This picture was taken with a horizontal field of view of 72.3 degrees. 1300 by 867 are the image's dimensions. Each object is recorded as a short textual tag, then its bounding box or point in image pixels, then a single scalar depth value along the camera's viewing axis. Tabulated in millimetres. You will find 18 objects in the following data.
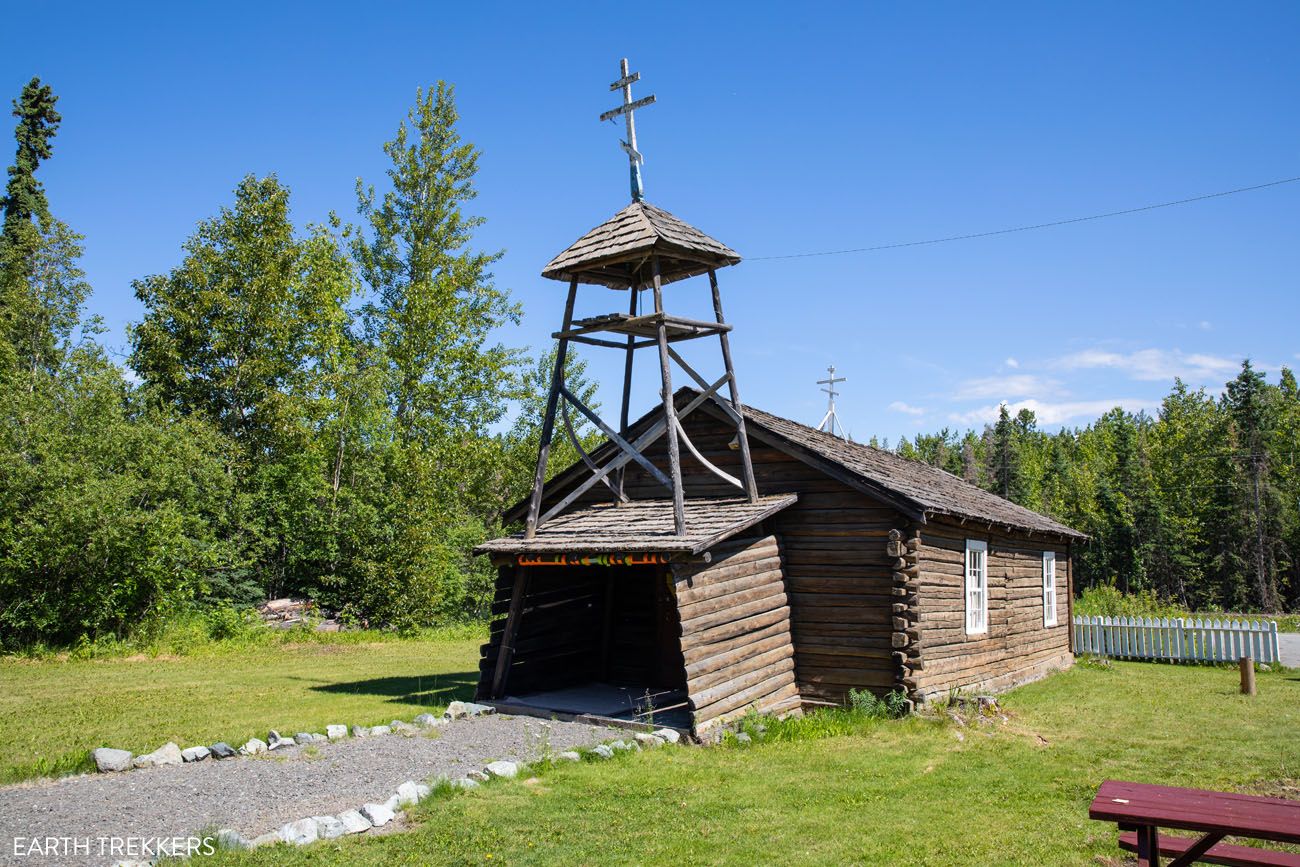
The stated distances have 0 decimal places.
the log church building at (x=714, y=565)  12500
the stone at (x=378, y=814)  7789
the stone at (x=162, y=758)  9867
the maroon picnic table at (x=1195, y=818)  4965
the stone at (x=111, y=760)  9562
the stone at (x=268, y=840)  7164
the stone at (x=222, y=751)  10320
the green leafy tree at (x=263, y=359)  26953
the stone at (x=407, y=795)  8336
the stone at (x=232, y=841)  7078
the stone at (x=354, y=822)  7605
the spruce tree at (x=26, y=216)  30641
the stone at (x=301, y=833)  7293
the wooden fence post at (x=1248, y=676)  15781
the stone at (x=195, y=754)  10156
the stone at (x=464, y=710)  12578
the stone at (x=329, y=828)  7496
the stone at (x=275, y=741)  10747
